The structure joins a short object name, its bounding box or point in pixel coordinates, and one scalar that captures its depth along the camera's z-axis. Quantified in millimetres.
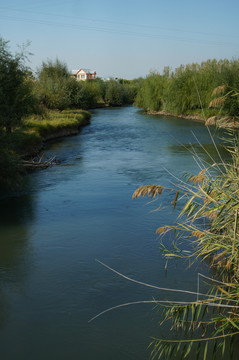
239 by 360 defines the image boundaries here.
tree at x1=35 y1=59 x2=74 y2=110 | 36562
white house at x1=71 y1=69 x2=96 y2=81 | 127375
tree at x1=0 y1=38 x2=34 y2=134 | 13727
